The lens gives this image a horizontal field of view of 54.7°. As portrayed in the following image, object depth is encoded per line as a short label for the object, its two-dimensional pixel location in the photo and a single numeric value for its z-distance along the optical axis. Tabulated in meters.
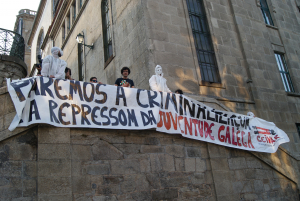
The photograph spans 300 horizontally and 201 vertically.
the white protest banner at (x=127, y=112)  6.23
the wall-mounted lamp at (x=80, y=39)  14.84
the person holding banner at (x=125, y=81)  8.60
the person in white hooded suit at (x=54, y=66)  7.18
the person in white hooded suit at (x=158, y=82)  8.50
